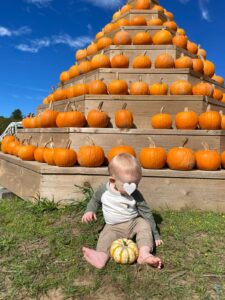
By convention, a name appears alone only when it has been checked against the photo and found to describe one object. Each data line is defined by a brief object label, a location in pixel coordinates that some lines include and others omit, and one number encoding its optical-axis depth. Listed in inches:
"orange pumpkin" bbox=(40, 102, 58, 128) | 154.6
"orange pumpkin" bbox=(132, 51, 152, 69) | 171.2
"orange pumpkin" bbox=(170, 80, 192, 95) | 151.7
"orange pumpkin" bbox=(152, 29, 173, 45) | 184.4
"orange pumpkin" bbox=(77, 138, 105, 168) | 123.9
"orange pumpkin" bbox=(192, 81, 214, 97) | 154.5
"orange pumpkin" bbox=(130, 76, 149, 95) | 152.2
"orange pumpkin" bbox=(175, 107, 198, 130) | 134.9
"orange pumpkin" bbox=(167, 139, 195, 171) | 119.6
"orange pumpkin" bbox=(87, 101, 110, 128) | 138.5
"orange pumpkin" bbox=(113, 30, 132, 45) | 188.3
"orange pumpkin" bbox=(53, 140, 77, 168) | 124.3
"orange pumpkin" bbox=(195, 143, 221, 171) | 121.1
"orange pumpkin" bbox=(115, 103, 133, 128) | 137.3
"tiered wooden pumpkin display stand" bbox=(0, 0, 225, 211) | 117.8
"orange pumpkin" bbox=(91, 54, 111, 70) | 174.6
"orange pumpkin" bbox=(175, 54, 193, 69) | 169.4
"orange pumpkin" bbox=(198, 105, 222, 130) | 132.9
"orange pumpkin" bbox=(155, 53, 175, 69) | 168.9
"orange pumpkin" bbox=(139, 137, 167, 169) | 121.3
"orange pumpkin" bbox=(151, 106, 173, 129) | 137.8
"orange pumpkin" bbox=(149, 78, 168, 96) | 152.8
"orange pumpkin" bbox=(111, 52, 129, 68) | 172.7
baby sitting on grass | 80.6
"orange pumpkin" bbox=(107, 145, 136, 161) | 125.7
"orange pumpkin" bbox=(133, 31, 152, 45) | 186.4
